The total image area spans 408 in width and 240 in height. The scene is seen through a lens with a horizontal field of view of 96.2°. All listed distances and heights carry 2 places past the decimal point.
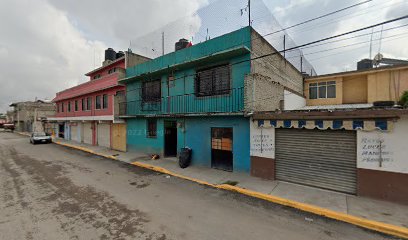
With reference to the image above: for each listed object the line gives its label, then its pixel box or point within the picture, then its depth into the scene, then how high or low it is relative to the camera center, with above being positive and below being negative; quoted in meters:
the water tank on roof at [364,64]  18.03 +5.62
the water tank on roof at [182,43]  13.65 +5.77
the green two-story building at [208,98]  8.70 +1.27
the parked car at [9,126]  48.20 -1.42
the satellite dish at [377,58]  14.07 +4.69
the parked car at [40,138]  21.39 -1.99
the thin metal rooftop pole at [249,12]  8.67 +5.10
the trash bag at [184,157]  10.15 -2.07
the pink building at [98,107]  15.56 +1.49
